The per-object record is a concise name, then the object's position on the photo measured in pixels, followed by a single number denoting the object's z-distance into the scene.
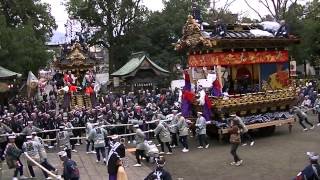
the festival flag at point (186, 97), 20.64
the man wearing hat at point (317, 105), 23.14
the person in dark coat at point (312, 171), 10.44
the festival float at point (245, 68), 19.91
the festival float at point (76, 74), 29.23
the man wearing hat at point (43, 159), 14.92
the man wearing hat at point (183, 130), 18.70
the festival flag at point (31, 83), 34.16
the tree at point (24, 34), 34.25
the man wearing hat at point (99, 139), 16.89
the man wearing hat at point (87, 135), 17.68
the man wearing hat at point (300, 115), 21.79
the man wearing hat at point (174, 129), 19.21
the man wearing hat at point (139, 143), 16.67
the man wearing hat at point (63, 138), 17.73
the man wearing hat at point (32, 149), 14.81
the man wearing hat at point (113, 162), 11.25
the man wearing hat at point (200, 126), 18.97
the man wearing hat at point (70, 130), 19.05
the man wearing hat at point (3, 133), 18.17
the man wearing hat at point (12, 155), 14.80
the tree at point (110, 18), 49.28
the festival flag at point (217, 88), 19.68
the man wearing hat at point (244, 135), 17.30
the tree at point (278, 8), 46.63
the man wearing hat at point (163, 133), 18.06
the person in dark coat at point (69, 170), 11.66
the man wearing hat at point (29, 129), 17.89
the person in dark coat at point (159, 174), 10.36
